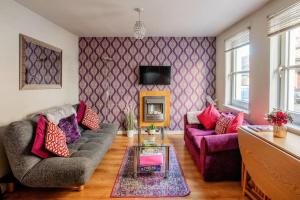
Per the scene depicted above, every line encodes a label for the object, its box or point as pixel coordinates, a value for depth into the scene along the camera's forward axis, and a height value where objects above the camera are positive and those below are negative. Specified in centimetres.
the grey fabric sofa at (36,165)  174 -72
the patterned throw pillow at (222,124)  252 -43
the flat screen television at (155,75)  391 +43
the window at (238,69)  299 +47
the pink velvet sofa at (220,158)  209 -76
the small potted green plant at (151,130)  265 -54
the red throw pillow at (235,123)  233 -38
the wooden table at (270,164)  124 -56
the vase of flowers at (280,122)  168 -26
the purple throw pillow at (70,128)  241 -48
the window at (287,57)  200 +45
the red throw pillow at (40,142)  185 -52
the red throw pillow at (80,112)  302 -32
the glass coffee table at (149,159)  225 -83
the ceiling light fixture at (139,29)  242 +90
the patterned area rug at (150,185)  191 -105
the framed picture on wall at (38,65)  232 +44
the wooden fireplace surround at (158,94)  400 -13
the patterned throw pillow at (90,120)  298 -45
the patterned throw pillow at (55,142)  191 -53
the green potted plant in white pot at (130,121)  387 -61
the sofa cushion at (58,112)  229 -27
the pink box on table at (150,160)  225 -84
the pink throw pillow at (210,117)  295 -38
